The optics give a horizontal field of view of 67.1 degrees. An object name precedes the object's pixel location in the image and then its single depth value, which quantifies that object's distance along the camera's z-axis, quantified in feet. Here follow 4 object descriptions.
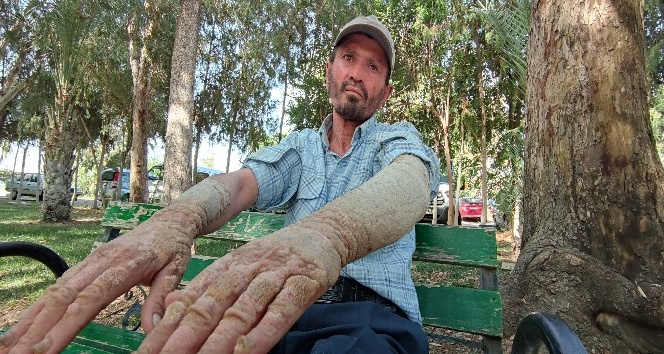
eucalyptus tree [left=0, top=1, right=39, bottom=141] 30.55
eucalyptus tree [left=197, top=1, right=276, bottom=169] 47.39
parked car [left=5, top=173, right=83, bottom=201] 91.54
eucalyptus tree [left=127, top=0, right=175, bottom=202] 32.89
